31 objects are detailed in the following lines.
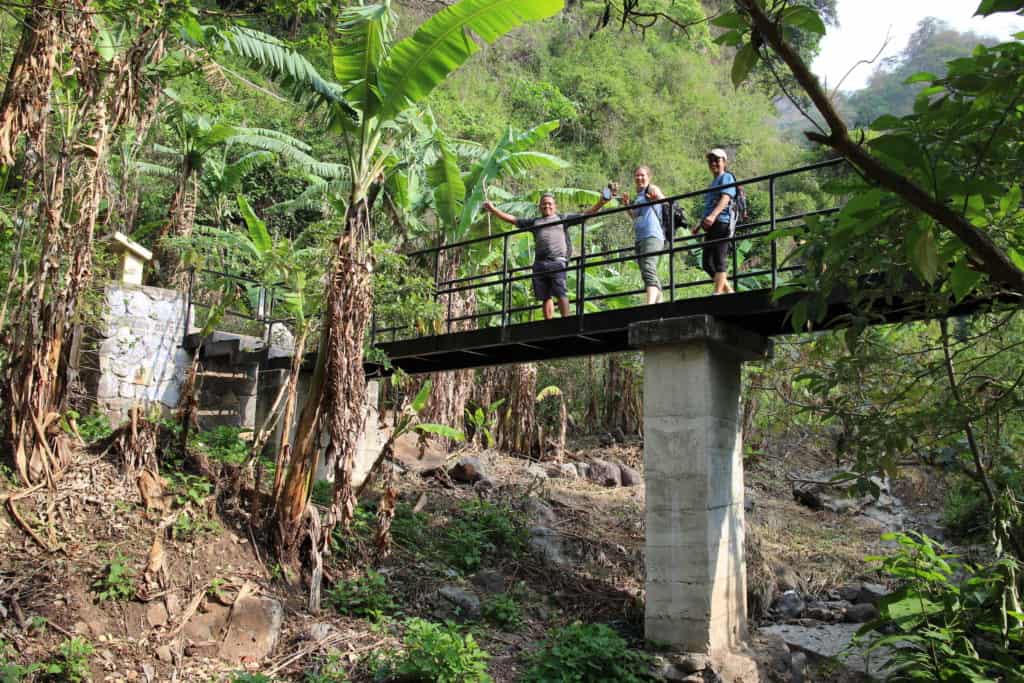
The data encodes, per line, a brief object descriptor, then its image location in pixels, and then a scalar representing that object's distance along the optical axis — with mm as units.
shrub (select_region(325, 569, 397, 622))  8281
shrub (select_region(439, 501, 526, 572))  9953
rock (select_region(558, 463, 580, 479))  14341
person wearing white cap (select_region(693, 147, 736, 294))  8688
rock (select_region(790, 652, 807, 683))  7796
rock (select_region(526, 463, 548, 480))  13691
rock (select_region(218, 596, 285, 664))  7293
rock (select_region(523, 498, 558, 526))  11281
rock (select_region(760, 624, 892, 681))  7762
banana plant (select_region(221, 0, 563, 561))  8531
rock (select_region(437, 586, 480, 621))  8797
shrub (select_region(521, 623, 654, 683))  7422
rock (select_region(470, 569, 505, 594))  9492
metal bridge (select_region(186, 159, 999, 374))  7965
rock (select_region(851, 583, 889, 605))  9930
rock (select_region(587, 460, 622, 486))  14328
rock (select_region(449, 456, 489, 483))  12664
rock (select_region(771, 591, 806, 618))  9922
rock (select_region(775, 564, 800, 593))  10828
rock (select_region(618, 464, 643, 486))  14617
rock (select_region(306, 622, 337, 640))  7598
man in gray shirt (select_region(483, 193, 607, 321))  10008
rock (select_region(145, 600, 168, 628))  7238
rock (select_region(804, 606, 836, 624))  9734
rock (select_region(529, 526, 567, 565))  10414
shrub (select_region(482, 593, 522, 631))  8742
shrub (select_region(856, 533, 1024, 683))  5137
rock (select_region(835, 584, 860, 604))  10578
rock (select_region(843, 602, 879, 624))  9508
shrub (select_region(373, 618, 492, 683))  6801
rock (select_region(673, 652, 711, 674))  7617
